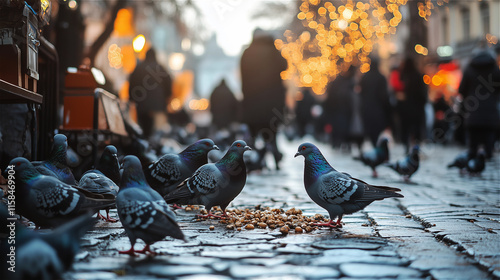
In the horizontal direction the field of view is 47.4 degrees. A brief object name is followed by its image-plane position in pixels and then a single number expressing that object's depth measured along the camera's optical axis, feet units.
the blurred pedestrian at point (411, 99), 49.65
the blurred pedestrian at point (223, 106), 58.65
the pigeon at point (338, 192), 15.06
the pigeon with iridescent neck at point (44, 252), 7.96
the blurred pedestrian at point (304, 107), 77.57
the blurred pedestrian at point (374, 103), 45.98
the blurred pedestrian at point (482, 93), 39.01
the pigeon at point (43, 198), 12.16
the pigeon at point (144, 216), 11.27
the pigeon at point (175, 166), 18.31
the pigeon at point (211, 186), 16.56
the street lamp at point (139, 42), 44.88
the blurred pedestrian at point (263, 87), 37.04
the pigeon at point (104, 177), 14.79
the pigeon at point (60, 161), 15.02
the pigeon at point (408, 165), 29.71
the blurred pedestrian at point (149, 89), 44.91
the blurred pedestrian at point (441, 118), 71.51
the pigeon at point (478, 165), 32.65
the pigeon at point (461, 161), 33.86
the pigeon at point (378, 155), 32.94
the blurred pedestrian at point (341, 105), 55.57
